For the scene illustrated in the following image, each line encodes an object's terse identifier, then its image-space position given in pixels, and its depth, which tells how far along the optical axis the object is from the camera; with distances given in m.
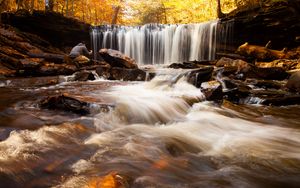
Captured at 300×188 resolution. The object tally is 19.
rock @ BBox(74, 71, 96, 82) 12.79
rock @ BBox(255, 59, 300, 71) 14.70
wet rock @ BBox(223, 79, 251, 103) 9.43
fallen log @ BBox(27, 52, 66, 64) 15.04
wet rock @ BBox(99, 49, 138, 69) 14.57
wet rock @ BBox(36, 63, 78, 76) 13.53
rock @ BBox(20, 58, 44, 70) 13.35
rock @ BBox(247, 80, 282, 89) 11.10
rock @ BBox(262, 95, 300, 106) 8.83
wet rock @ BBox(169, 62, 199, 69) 15.48
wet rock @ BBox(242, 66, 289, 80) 12.70
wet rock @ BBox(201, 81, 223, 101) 9.15
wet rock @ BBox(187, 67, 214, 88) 11.06
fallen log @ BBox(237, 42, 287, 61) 16.73
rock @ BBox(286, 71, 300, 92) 10.32
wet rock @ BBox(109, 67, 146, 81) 12.88
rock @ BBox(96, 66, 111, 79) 13.50
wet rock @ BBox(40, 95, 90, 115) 6.73
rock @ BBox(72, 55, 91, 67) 15.92
